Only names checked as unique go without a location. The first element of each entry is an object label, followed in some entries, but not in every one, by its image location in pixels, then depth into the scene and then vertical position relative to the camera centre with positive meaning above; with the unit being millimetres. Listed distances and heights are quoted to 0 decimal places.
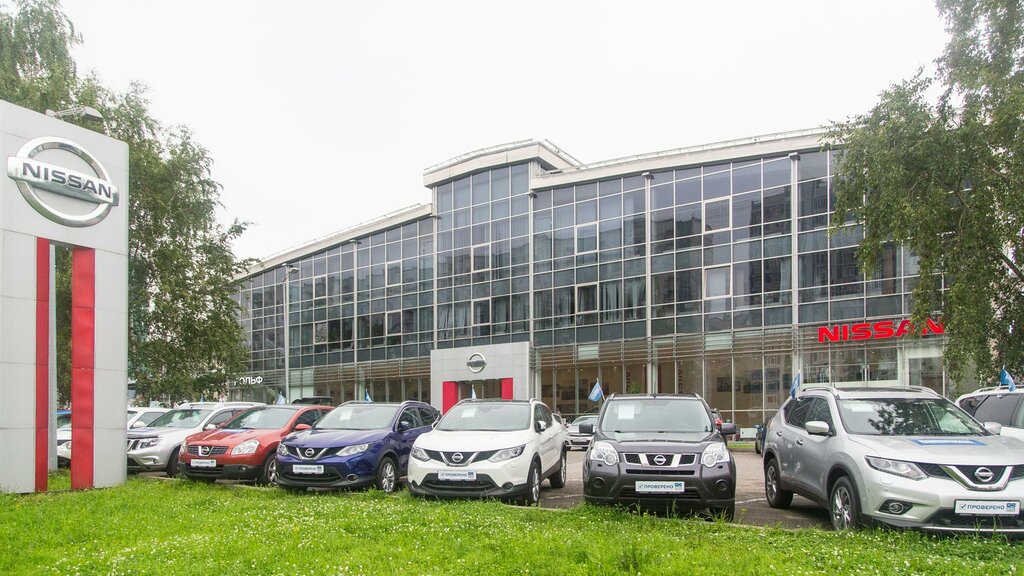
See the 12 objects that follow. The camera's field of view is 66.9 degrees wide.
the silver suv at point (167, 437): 15102 -2223
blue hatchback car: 11680 -1976
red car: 12992 -2194
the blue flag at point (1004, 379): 17706 -1460
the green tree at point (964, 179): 12695 +2368
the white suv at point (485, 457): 10242 -1855
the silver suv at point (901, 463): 7039 -1439
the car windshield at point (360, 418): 13031 -1632
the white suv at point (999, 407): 10688 -1333
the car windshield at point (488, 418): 11766 -1495
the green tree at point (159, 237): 22625 +2879
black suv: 8727 -1738
